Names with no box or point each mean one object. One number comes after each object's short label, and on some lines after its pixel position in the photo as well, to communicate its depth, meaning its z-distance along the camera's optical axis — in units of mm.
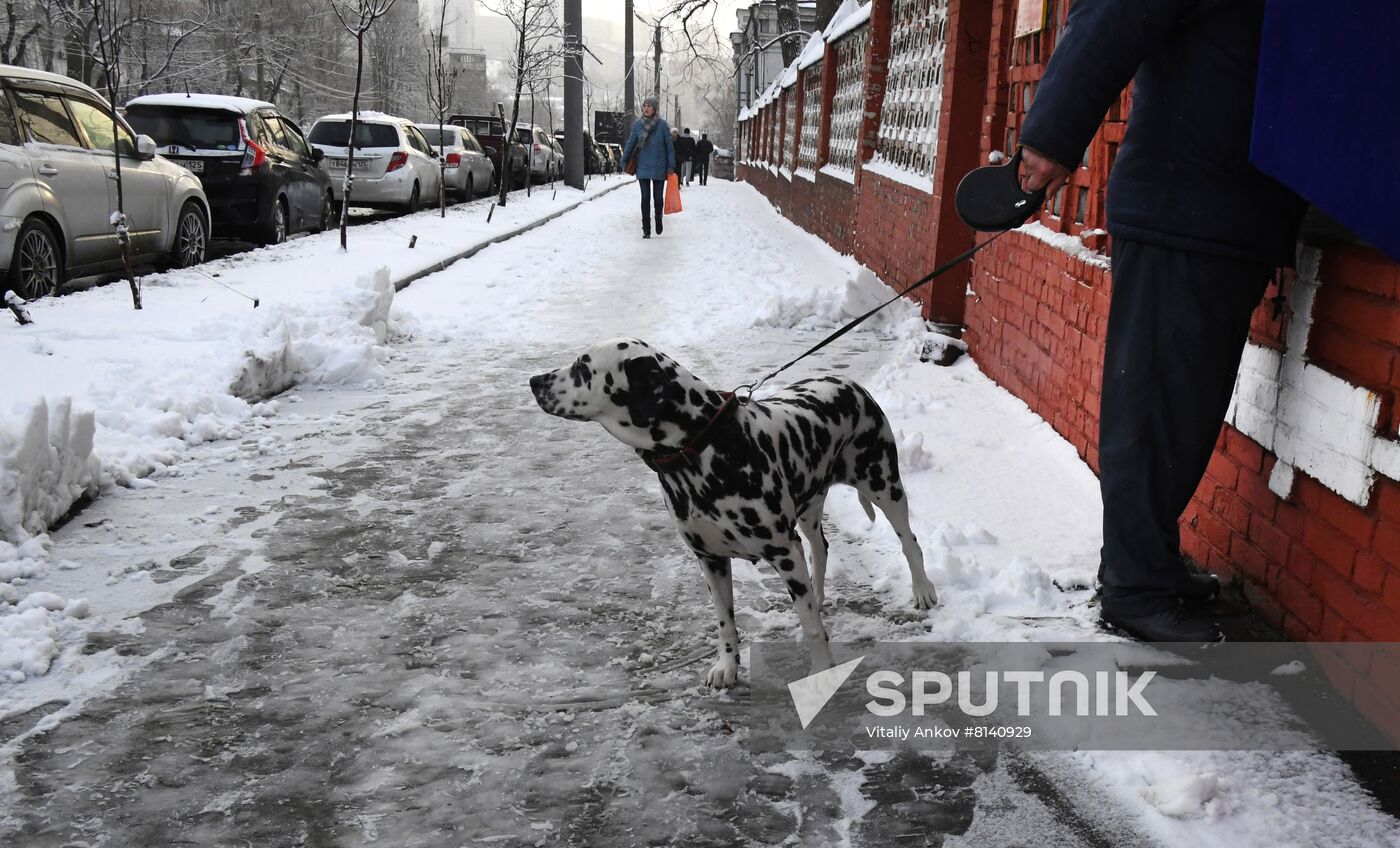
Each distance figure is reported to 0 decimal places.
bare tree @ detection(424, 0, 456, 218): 21372
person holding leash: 3176
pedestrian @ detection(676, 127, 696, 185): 33250
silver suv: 8969
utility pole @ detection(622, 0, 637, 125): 44625
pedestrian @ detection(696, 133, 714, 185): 43031
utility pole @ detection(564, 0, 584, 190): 32312
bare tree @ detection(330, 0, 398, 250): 14141
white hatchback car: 19969
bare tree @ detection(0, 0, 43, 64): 28748
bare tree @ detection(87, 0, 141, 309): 8781
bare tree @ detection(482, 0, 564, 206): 25516
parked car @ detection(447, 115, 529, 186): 31500
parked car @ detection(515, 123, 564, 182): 34844
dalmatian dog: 3119
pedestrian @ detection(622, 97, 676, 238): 17031
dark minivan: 13633
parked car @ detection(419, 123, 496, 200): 24234
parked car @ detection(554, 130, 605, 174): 46406
